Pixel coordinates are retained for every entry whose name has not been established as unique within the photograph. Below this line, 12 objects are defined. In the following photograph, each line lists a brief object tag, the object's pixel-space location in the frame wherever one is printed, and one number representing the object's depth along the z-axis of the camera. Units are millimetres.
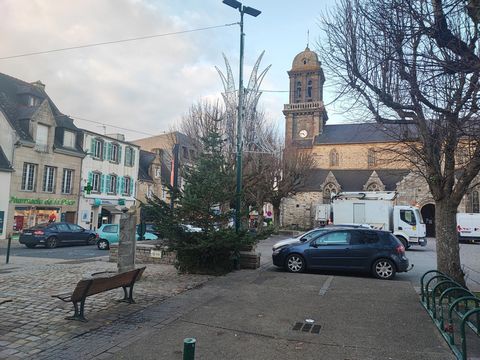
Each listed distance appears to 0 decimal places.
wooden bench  5812
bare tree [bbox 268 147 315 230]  31312
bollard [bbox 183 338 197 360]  2879
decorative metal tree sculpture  13430
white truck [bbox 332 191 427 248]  22422
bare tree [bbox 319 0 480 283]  5723
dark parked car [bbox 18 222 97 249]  20250
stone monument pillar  8336
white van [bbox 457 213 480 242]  30234
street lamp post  11516
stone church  41781
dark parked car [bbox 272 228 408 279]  11547
